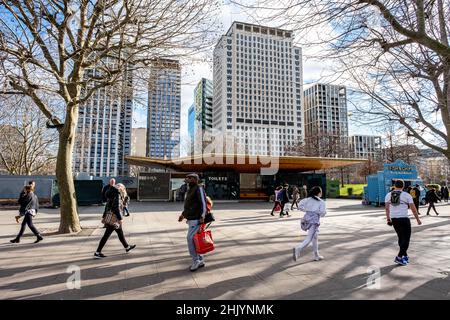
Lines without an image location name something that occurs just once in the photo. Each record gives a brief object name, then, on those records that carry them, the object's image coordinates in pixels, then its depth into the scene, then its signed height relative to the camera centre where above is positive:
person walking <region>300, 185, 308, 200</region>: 28.95 -1.03
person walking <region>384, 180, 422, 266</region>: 6.24 -0.73
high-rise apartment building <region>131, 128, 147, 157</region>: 73.12 +11.30
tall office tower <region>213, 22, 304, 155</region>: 120.38 +28.86
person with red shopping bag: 5.83 -0.59
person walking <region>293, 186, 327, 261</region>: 6.67 -0.75
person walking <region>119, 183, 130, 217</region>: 7.28 -0.24
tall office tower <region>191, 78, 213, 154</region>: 52.72 +25.16
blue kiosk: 23.69 +0.08
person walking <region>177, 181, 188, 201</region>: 29.71 -1.18
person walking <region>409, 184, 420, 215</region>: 16.73 -0.69
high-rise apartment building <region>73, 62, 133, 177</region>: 41.86 +9.95
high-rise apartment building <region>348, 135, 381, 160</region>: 97.90 +11.72
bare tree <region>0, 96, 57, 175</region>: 31.61 +4.82
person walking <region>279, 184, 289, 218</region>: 16.62 -0.89
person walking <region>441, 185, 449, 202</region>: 29.80 -1.18
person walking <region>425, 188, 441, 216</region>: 17.28 -0.91
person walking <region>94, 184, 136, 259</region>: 6.87 -0.58
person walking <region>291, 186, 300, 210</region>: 19.60 -0.80
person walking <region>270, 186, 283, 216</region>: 16.92 -1.08
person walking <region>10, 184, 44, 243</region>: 8.55 -0.68
